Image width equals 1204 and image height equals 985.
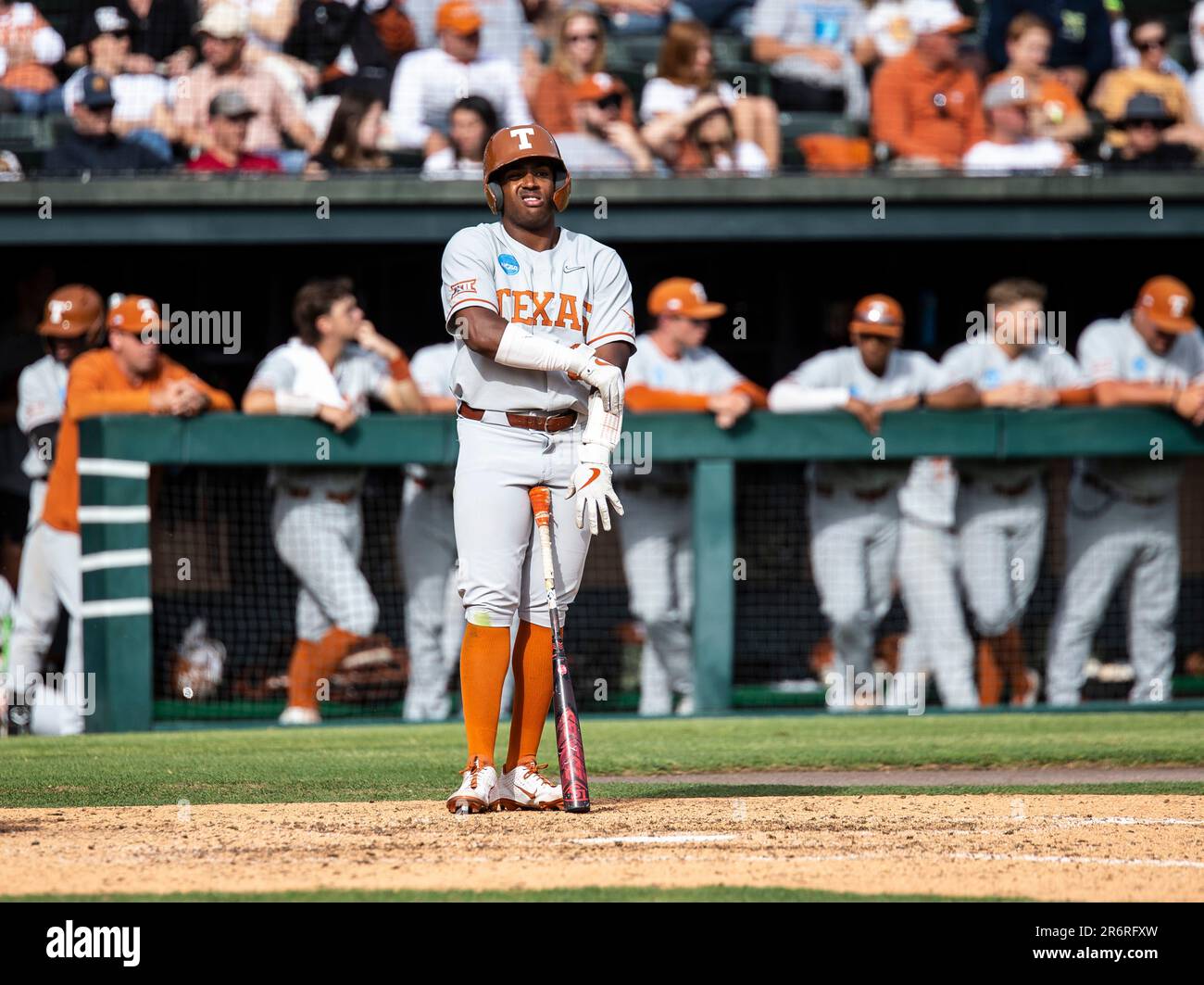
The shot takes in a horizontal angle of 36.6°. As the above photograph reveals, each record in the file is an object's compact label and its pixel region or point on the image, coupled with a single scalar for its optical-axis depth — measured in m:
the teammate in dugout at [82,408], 8.74
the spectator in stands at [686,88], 10.52
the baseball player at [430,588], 8.95
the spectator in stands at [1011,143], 10.61
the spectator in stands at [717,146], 10.53
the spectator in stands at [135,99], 10.35
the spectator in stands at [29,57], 10.53
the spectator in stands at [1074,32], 11.19
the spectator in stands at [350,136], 10.37
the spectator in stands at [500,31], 10.72
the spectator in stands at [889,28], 10.98
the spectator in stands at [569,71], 10.43
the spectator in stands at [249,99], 10.36
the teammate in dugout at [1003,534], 9.28
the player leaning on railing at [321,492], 8.91
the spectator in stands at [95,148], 10.20
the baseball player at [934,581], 9.18
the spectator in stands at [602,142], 10.38
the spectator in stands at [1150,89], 10.84
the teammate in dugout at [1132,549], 9.27
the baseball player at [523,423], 5.08
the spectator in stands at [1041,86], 10.75
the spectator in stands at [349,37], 10.77
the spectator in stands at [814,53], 10.93
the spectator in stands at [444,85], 10.48
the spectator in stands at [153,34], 10.52
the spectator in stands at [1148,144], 10.66
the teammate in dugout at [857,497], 9.17
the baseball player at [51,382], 9.11
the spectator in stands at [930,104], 10.60
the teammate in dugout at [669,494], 9.12
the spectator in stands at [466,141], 10.20
